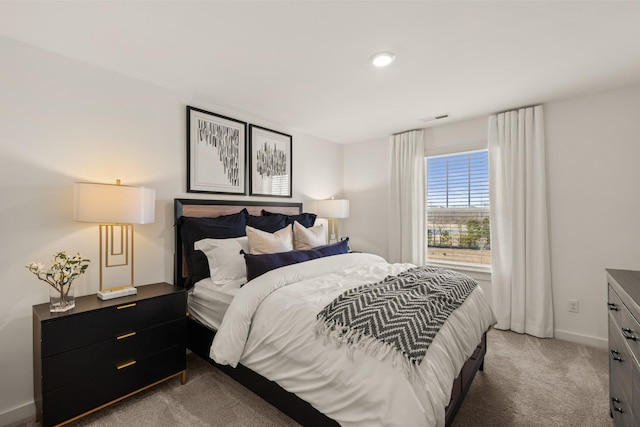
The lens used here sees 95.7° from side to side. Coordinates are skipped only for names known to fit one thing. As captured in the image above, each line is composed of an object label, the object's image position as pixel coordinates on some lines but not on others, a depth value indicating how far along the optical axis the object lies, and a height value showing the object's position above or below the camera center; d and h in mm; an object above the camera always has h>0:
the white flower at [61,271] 1793 -348
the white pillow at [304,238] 3121 -253
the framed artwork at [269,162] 3346 +649
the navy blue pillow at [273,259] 2208 -360
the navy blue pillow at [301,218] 3398 -34
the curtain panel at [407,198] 3951 +231
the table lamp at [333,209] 4023 +87
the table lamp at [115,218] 1887 -14
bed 1243 -797
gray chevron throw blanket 1317 -534
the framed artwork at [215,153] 2809 +645
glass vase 1772 -522
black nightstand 1655 -866
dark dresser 1271 -665
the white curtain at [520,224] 3049 -102
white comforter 1227 -729
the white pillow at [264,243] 2586 -249
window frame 3543 +388
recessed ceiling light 2086 +1158
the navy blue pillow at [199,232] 2547 -154
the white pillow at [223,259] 2410 -372
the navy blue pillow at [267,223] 3086 -81
